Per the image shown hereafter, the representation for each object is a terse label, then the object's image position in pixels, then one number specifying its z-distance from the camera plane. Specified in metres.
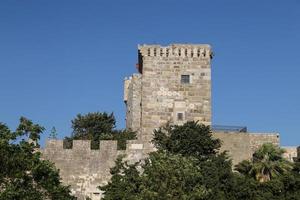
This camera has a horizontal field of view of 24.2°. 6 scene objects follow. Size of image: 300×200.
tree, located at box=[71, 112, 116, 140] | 53.91
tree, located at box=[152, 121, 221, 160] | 40.34
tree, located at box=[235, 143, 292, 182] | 38.91
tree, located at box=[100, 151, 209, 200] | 36.19
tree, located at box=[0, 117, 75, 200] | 28.66
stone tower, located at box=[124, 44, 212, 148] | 44.19
